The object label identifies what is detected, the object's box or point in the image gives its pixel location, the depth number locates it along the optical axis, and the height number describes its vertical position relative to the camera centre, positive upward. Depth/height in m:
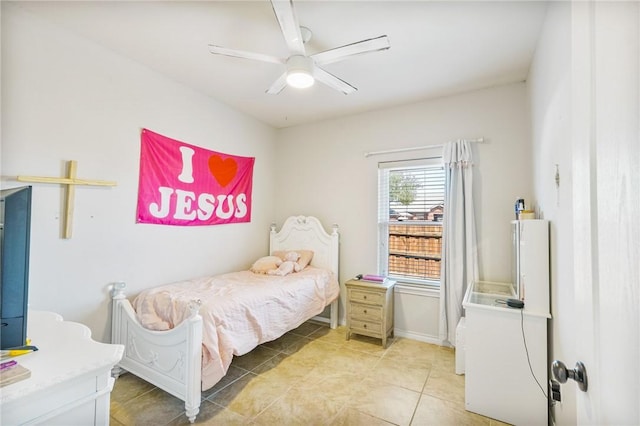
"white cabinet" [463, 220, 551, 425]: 1.76 -0.82
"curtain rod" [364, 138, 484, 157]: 2.83 +0.83
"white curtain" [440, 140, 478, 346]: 2.77 -0.16
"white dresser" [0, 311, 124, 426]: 0.78 -0.50
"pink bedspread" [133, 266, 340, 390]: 1.95 -0.73
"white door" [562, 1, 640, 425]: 0.50 +0.04
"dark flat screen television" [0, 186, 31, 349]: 0.92 -0.16
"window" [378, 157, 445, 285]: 3.12 +0.04
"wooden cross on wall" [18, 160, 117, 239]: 2.04 +0.19
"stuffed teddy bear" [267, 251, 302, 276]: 3.19 -0.54
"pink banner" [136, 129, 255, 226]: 2.57 +0.37
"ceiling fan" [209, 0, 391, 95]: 1.60 +1.08
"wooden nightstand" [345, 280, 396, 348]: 2.92 -0.93
